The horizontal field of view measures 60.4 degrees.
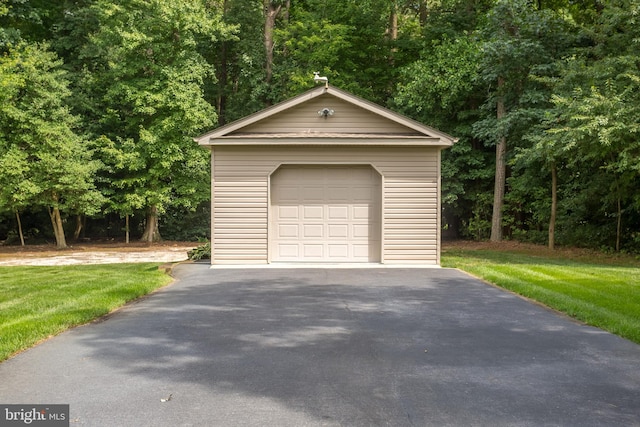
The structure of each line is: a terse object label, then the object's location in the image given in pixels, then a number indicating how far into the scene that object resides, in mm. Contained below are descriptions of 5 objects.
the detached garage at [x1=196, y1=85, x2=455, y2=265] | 13320
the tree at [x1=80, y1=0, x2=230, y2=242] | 23250
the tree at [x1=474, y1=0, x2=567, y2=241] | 18797
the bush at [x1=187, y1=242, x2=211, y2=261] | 14883
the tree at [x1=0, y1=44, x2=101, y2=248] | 21234
